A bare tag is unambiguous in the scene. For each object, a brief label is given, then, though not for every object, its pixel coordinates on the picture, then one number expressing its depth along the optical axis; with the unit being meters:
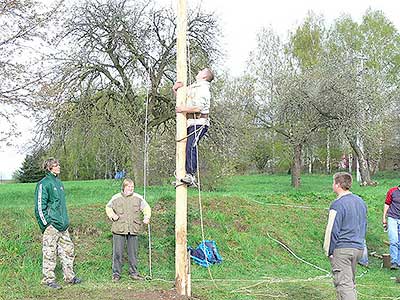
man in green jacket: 7.70
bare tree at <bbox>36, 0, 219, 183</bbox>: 17.02
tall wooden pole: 7.08
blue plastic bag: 9.70
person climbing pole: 7.03
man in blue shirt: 5.90
